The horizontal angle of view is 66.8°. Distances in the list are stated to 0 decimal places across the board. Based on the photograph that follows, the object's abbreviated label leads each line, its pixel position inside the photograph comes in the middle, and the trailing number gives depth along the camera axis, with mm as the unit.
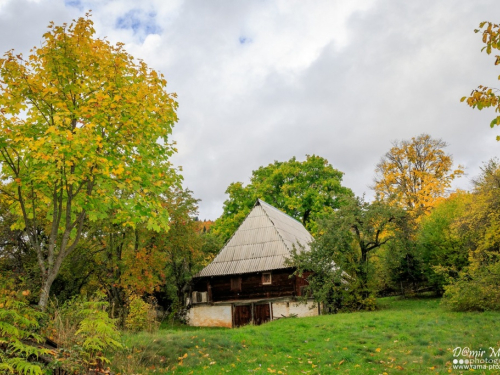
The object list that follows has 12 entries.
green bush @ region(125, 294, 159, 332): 14395
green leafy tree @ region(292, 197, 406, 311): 21406
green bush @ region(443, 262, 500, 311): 16453
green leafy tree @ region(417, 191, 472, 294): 24031
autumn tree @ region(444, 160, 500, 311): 16609
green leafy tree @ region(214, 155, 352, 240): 36281
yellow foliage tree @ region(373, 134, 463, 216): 32188
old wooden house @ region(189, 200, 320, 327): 23484
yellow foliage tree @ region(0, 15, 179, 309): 7941
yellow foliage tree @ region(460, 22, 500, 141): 5812
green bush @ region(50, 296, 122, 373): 7051
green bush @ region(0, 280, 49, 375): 6101
